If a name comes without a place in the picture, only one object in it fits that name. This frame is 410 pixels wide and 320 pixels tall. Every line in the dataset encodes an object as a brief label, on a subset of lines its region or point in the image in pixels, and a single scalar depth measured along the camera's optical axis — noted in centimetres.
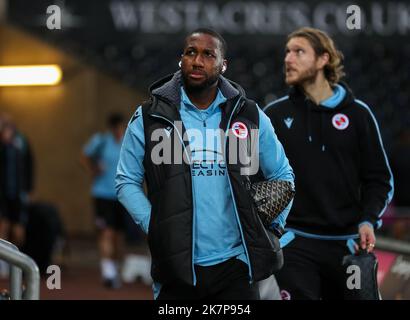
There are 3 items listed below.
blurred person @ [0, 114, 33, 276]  2745
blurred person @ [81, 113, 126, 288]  2472
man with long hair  1162
